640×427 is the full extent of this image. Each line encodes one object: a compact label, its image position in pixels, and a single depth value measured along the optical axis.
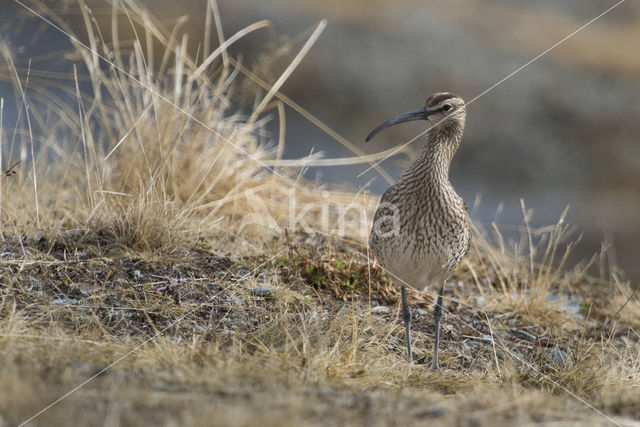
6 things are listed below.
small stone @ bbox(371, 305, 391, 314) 10.60
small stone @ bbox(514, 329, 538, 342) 11.14
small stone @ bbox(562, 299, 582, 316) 12.37
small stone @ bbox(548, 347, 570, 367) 9.95
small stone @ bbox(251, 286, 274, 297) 9.80
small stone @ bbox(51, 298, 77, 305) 8.70
